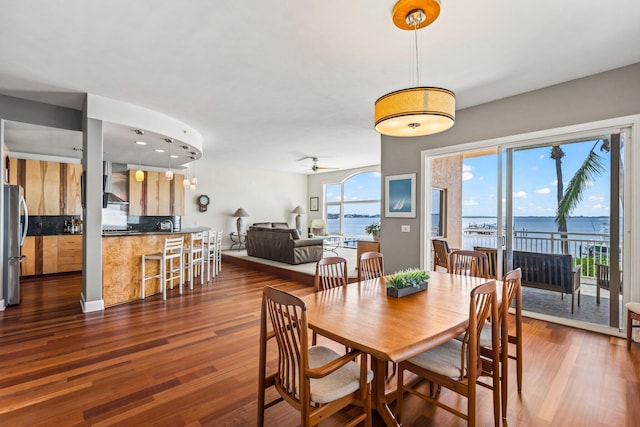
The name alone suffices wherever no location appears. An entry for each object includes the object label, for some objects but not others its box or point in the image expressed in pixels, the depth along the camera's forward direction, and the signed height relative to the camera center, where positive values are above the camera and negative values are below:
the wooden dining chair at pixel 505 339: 1.86 -0.82
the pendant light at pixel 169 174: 4.92 +0.67
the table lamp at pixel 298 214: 10.61 -0.01
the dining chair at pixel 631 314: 2.68 -0.89
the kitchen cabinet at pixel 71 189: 6.09 +0.51
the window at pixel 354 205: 9.84 +0.31
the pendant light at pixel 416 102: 1.93 +0.72
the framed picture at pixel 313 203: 11.05 +0.39
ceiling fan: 7.85 +1.39
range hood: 5.40 +0.36
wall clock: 8.78 +0.34
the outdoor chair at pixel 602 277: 3.26 -0.69
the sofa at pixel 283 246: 6.56 -0.73
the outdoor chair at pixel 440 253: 4.02 -0.54
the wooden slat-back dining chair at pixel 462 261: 2.96 -0.48
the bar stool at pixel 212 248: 5.55 -0.65
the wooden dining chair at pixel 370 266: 2.77 -0.49
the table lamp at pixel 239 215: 9.26 -0.04
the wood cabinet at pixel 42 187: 5.70 +0.50
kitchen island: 4.04 -0.70
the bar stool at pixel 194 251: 5.06 -0.62
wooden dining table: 1.38 -0.57
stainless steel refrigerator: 3.93 -0.39
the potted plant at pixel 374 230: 6.56 -0.35
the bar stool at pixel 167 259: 4.40 -0.68
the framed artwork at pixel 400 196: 4.55 +0.28
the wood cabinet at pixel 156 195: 7.23 +0.45
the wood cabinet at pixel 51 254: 5.60 -0.78
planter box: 2.09 -0.54
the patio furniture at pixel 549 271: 3.46 -0.67
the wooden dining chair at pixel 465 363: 1.54 -0.82
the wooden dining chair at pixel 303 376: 1.33 -0.81
